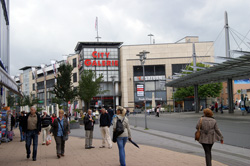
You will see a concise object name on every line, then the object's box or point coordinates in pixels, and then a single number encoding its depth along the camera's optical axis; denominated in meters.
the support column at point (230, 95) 37.38
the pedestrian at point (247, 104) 36.81
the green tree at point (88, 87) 42.50
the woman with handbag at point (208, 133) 7.06
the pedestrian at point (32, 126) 9.86
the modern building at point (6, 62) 10.98
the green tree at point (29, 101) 65.82
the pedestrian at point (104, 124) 12.45
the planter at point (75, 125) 25.29
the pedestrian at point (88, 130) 12.31
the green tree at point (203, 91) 59.50
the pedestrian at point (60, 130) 10.20
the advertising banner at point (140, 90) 23.15
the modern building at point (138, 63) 73.31
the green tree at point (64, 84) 29.94
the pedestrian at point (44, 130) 12.98
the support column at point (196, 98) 46.09
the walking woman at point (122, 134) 7.90
